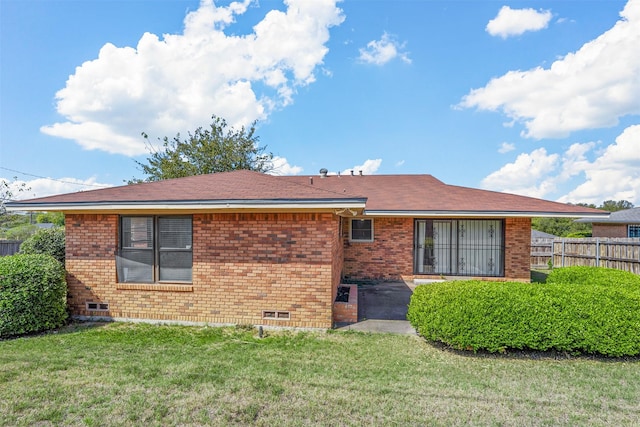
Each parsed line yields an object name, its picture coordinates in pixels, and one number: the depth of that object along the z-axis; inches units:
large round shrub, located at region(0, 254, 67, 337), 211.2
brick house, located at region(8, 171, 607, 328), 231.6
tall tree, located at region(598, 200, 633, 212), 2101.4
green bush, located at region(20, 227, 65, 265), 366.9
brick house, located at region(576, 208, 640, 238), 824.3
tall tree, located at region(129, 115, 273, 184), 868.0
